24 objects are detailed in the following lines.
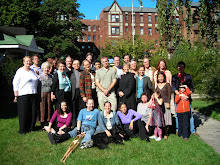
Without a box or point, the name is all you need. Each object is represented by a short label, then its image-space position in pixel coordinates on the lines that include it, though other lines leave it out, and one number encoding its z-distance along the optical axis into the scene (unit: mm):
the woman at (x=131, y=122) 6022
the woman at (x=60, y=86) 6746
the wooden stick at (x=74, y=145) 4770
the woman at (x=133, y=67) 6960
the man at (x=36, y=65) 7326
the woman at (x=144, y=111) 6324
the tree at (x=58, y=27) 39875
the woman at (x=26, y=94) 6512
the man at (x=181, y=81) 6547
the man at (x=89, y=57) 7527
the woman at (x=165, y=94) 6293
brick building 57344
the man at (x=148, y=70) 7180
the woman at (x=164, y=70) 6660
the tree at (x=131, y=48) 29422
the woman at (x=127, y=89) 6516
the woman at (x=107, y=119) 5926
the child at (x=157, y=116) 6129
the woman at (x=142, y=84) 6656
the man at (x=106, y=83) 6492
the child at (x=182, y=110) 6262
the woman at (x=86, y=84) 6591
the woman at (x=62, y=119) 6230
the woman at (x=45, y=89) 7110
